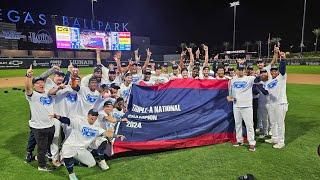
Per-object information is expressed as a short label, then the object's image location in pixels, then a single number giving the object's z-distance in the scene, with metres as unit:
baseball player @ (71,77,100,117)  6.78
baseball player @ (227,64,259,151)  7.39
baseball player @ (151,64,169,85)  9.20
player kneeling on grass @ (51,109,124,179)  5.84
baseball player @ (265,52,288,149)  7.55
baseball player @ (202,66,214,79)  8.78
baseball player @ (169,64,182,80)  9.91
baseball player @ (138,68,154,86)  8.50
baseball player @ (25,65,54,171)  6.14
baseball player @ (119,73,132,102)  7.44
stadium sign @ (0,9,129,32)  49.50
